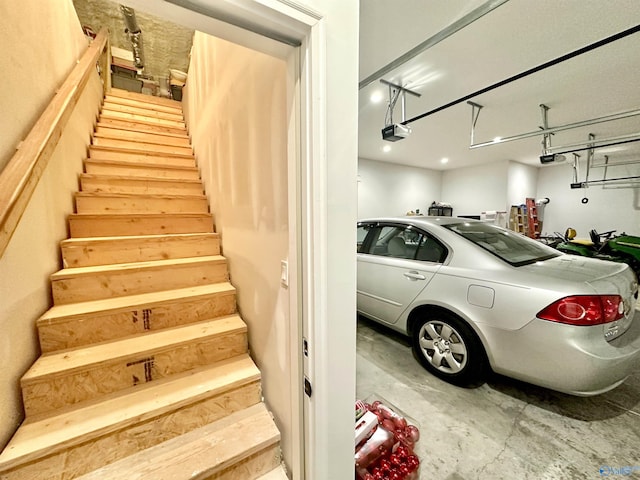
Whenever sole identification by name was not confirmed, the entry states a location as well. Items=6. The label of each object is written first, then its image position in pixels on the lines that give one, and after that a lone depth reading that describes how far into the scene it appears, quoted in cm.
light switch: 106
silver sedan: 145
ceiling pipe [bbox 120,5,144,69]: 347
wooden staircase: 107
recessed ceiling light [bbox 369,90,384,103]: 320
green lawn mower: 481
